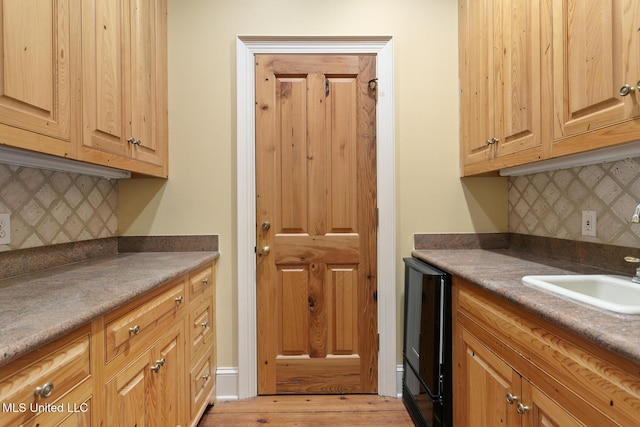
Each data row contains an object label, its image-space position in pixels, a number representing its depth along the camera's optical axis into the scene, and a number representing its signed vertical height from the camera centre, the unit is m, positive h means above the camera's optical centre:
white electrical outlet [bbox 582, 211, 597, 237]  1.44 -0.05
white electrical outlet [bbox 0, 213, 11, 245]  1.23 -0.06
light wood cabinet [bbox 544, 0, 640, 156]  0.93 +0.45
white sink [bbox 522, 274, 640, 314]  1.09 -0.26
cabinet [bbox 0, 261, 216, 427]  0.69 -0.45
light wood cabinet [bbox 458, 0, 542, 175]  1.35 +0.62
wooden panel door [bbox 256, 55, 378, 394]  2.01 -0.09
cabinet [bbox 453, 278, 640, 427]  0.70 -0.44
